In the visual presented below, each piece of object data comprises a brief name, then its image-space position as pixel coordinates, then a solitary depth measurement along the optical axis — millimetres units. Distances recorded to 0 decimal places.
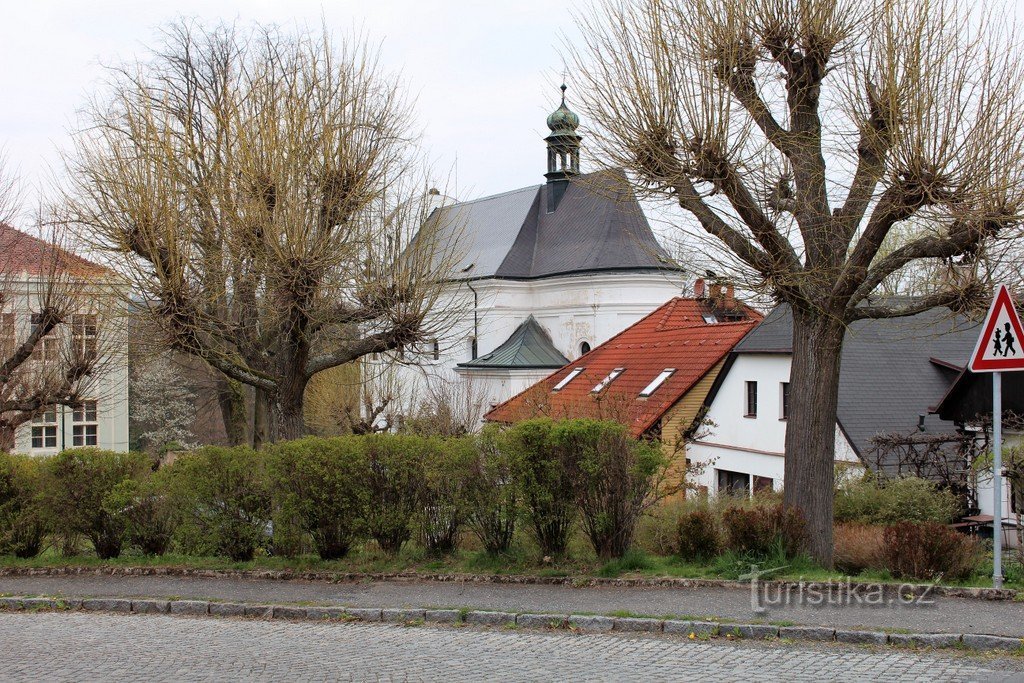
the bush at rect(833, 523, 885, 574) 9969
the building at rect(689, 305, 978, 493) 22484
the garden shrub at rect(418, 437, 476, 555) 10656
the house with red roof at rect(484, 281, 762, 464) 23312
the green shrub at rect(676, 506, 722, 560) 10523
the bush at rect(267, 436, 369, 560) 10891
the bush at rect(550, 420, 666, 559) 10148
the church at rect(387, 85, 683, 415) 45125
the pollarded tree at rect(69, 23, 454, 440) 13375
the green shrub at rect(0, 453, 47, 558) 12766
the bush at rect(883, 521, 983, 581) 9148
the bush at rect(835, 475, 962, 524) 15000
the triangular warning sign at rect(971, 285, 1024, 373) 8523
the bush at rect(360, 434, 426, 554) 10852
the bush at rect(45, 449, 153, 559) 12250
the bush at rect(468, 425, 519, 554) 10461
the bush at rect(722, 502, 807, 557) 10125
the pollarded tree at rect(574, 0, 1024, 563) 9367
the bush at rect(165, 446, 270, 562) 11336
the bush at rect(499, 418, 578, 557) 10219
